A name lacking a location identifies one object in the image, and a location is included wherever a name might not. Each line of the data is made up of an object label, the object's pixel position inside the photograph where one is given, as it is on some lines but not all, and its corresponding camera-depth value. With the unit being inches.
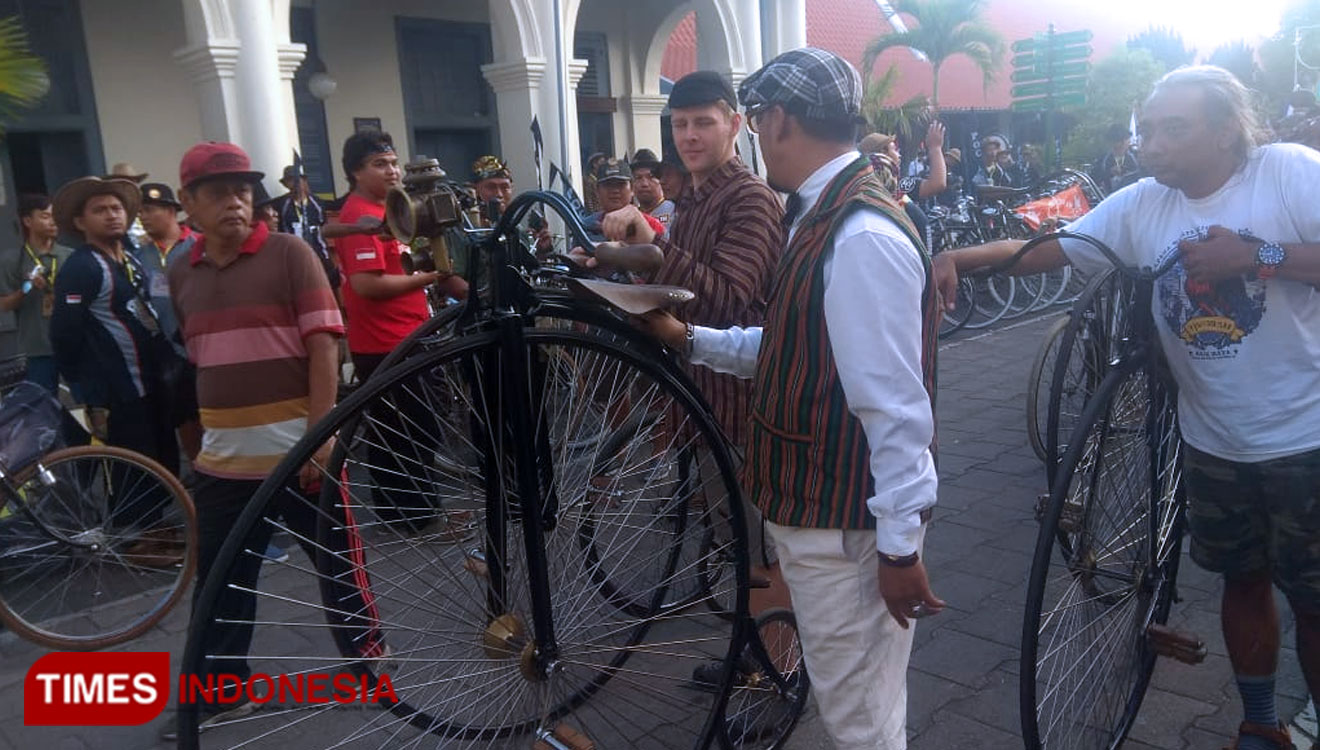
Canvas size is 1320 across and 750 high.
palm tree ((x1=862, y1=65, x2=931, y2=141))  717.3
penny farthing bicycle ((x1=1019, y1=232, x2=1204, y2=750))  101.3
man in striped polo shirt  121.6
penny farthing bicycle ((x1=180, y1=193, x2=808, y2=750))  79.0
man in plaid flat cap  73.1
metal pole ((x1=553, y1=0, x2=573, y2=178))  389.7
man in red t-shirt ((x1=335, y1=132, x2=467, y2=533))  177.0
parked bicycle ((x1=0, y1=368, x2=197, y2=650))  163.2
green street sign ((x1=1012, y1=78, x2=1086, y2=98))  538.0
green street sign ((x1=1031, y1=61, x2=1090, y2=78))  530.3
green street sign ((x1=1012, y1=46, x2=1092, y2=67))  522.0
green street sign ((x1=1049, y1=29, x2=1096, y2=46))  505.0
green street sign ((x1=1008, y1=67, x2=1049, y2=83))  555.8
